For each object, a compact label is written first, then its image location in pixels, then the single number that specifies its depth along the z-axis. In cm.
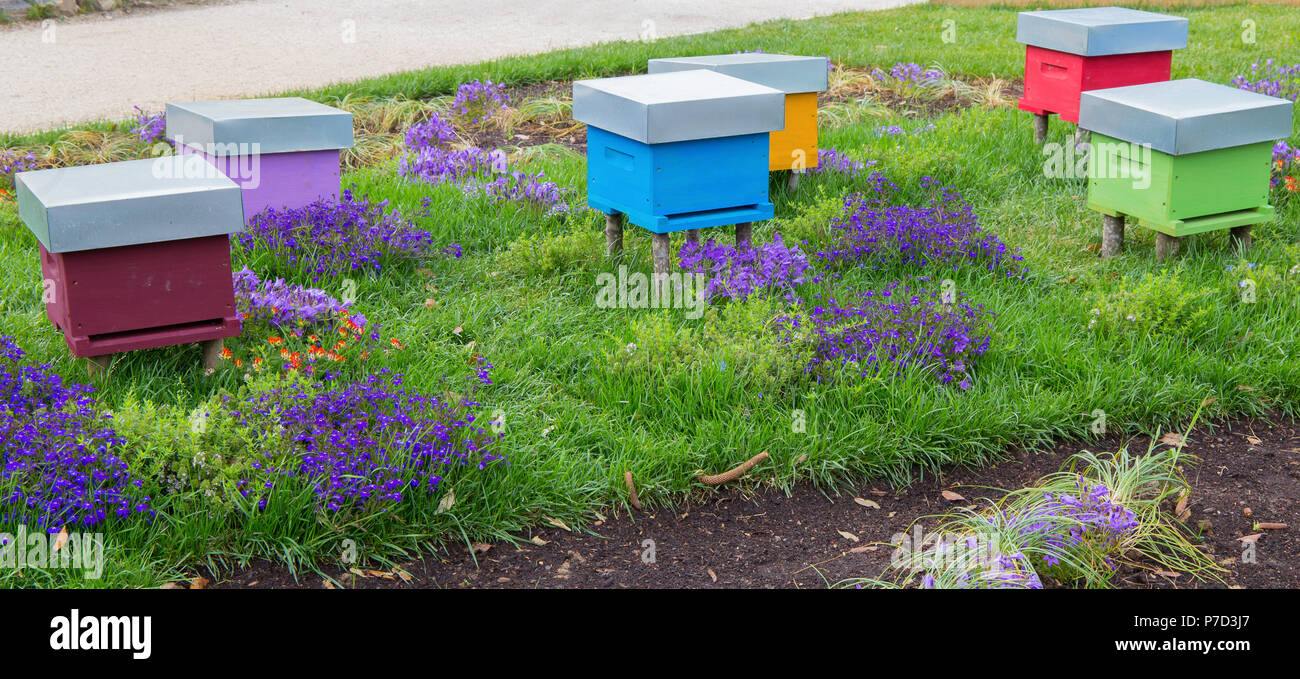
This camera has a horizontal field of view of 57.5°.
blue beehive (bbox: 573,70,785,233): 492
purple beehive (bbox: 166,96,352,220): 534
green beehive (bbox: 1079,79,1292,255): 520
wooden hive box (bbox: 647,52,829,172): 628
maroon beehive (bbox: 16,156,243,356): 392
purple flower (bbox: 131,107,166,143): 717
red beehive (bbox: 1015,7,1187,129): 691
